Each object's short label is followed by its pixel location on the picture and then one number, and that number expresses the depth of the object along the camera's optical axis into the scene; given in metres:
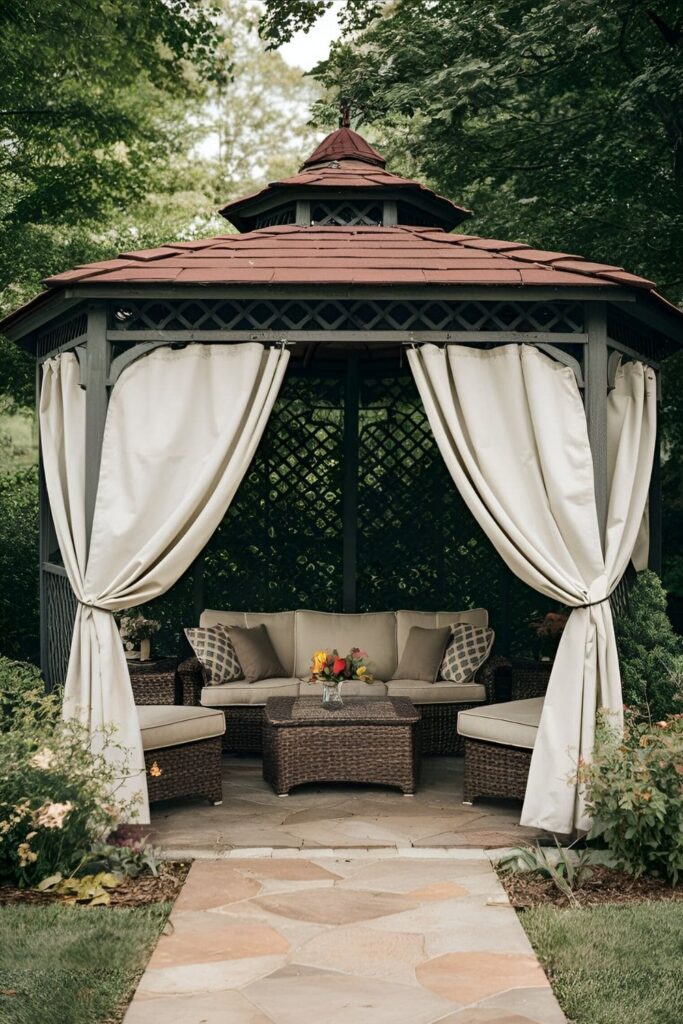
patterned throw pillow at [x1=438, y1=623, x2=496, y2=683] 8.34
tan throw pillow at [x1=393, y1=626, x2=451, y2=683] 8.41
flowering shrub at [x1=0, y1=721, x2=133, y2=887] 4.98
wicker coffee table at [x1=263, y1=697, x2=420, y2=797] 6.95
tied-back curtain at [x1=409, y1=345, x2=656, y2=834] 5.86
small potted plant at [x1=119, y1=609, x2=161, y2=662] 8.96
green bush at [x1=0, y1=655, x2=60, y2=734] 5.45
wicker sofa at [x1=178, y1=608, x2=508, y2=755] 8.13
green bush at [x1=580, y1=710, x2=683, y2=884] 5.14
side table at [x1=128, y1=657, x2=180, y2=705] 8.34
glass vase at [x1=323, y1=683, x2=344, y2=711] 7.16
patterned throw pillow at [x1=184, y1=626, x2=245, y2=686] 8.26
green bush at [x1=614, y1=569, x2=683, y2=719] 6.63
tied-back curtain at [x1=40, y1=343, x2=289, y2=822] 5.95
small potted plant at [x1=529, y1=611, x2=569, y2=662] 8.37
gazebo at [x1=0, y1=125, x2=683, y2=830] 6.04
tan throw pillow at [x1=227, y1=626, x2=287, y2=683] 8.34
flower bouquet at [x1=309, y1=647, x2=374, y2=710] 7.18
